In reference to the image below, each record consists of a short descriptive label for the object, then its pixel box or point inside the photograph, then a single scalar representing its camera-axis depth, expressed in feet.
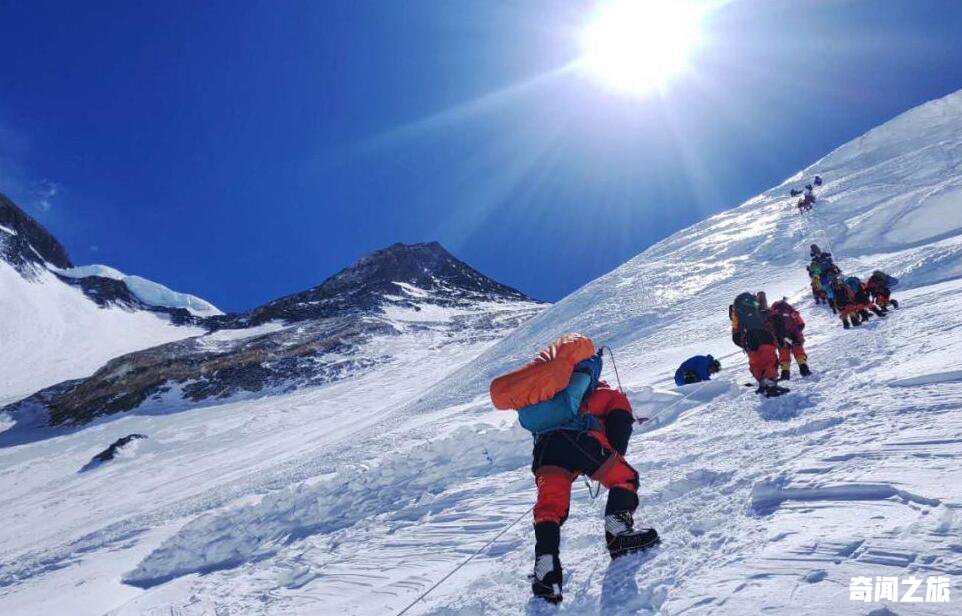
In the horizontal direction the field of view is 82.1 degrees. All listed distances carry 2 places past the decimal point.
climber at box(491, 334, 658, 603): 11.80
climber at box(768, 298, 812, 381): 25.61
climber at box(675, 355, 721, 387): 30.30
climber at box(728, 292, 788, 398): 23.82
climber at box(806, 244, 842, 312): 41.45
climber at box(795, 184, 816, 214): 93.09
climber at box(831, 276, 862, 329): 35.14
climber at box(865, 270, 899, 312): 36.52
